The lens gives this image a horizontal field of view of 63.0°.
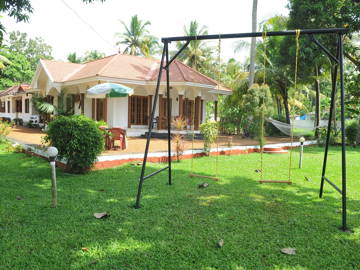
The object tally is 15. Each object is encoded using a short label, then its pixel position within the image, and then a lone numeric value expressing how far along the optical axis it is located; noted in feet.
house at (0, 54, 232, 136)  49.06
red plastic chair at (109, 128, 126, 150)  31.89
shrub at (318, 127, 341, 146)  48.35
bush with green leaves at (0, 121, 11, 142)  37.17
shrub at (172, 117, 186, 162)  28.50
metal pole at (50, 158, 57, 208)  13.56
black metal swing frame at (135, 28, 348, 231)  12.24
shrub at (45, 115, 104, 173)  20.16
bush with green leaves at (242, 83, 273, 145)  46.03
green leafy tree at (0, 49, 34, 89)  106.74
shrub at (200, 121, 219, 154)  30.53
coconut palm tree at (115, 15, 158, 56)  119.03
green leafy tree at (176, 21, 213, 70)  113.28
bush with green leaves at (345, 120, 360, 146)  49.52
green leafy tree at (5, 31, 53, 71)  160.77
